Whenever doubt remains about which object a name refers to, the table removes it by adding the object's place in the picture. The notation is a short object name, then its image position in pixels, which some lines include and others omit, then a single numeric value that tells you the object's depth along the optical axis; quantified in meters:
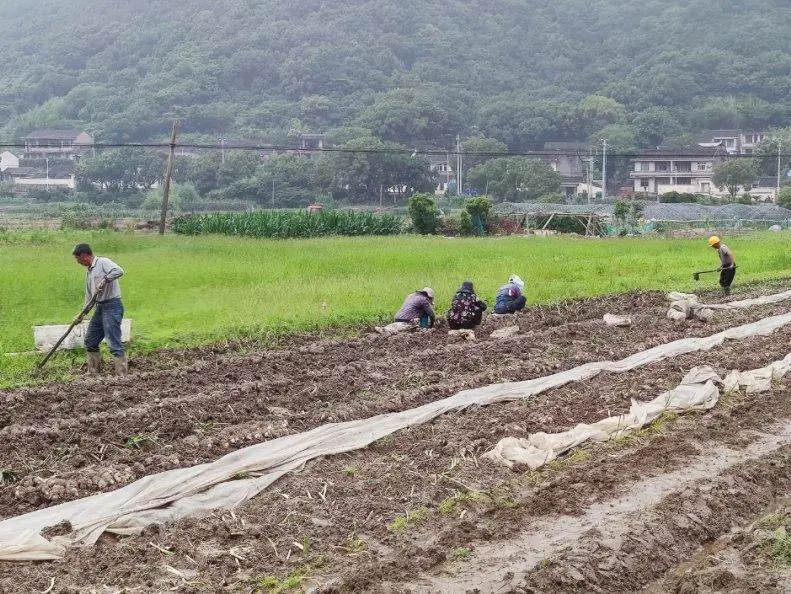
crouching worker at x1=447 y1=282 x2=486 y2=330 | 13.87
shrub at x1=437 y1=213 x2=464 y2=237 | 45.16
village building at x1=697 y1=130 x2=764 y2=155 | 102.19
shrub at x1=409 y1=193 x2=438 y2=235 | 43.03
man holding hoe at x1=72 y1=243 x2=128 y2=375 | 10.68
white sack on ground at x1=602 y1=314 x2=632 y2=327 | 14.55
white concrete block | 12.44
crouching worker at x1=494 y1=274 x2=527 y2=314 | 15.68
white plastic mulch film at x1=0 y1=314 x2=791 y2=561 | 6.05
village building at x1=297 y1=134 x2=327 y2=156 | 98.21
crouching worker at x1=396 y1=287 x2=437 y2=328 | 14.22
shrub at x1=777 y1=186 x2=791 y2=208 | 61.81
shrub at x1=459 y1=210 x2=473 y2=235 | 43.31
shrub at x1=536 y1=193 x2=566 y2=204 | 65.88
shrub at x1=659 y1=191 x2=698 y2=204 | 60.91
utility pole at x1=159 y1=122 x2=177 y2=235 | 33.47
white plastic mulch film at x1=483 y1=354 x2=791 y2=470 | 7.60
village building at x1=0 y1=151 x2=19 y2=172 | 99.00
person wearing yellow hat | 18.20
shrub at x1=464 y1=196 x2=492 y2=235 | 43.41
